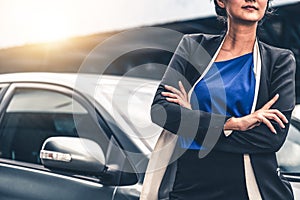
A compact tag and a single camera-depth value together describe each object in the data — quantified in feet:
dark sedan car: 9.53
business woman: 7.77
